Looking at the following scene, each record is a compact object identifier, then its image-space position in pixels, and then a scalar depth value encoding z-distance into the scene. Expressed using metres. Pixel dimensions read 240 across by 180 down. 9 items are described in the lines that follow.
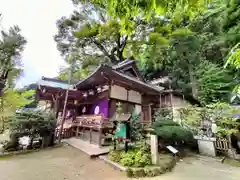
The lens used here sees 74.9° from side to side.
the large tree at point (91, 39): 15.34
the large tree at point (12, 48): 17.98
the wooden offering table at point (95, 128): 8.15
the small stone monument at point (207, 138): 8.02
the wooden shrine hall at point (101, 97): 9.07
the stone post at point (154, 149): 5.50
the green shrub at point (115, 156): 5.86
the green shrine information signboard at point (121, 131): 6.02
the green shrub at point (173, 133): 7.72
